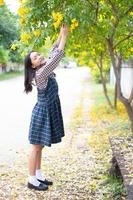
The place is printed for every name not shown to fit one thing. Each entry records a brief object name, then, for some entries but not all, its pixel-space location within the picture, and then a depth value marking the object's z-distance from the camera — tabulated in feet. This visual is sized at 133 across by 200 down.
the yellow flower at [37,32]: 20.95
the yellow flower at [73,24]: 19.56
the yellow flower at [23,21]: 20.74
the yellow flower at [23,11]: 20.25
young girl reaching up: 20.01
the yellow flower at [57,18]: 19.29
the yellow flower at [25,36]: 21.59
